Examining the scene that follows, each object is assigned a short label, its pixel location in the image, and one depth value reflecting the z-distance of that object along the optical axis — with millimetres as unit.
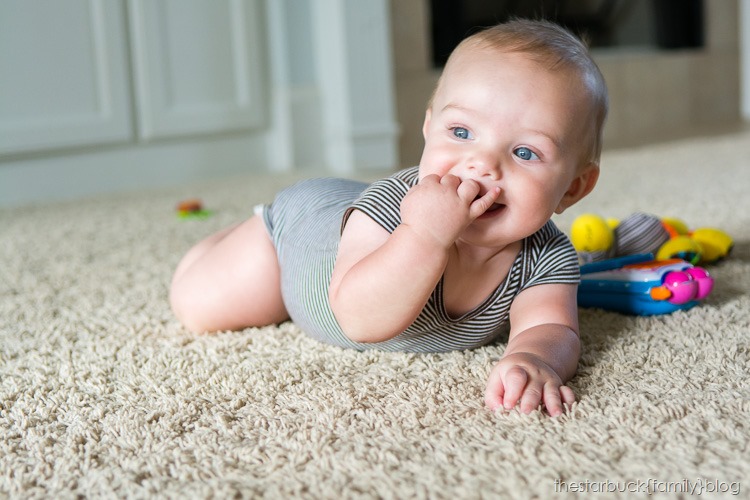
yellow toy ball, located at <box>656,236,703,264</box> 1018
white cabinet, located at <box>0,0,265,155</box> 2027
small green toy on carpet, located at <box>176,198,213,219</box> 1696
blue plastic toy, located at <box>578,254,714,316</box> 856
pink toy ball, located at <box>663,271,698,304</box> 852
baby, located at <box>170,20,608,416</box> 663
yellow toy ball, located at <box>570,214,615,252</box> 1046
